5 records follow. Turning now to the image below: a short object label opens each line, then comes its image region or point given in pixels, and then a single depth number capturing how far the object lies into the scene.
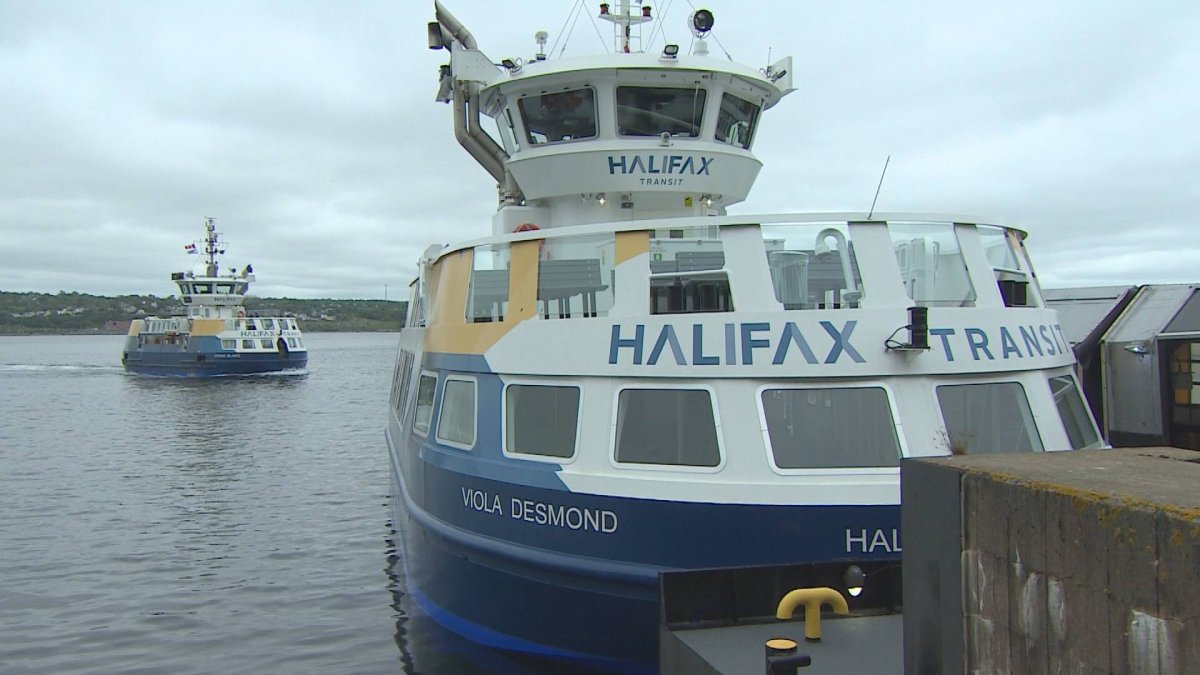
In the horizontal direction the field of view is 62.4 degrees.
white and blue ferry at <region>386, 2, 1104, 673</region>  6.89
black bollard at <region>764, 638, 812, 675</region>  4.57
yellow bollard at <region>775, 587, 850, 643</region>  5.45
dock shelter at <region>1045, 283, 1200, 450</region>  9.69
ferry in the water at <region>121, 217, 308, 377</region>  57.91
